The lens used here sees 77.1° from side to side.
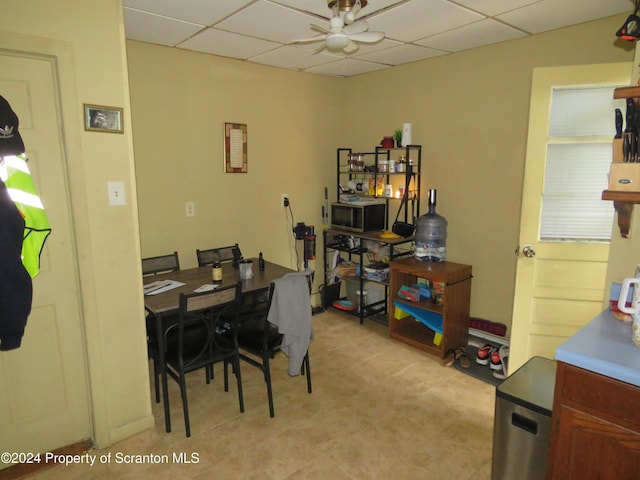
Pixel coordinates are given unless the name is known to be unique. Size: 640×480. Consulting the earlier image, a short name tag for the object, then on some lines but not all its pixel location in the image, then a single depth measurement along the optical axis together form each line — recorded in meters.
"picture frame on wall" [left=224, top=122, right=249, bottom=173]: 3.65
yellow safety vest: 1.63
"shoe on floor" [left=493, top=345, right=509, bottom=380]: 3.02
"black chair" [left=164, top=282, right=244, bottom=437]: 2.25
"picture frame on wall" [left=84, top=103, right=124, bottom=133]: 2.05
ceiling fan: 2.09
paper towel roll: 3.70
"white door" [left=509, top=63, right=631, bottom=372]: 2.41
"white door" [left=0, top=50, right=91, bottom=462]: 1.95
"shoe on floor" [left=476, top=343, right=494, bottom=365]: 3.21
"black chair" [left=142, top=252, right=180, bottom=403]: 2.56
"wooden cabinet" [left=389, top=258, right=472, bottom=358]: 3.25
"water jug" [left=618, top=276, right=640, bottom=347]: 1.51
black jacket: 1.57
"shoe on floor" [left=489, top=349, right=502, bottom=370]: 3.07
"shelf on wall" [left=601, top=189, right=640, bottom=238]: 1.57
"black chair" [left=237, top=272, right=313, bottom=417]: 2.47
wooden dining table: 2.30
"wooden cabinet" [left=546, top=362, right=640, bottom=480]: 1.35
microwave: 3.95
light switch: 2.17
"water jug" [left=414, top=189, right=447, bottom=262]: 3.60
